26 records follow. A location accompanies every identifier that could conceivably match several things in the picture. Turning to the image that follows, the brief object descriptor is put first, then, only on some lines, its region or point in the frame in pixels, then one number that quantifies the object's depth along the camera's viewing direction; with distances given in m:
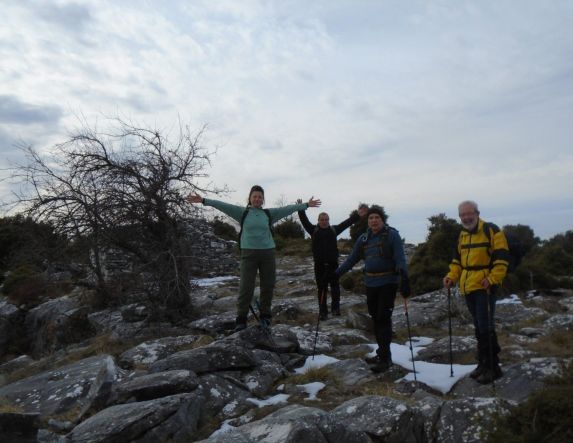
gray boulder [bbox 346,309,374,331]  9.56
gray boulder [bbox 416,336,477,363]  7.36
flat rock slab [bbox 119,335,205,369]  7.68
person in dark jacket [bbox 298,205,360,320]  9.83
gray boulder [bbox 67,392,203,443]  4.69
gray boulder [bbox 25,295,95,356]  11.39
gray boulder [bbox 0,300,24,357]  13.96
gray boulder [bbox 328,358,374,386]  6.41
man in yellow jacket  5.73
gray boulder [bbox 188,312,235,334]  9.30
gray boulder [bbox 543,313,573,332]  9.11
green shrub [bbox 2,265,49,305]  15.81
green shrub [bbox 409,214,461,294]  14.56
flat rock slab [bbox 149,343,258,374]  6.36
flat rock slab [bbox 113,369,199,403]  5.59
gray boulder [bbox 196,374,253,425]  5.57
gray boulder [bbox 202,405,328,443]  3.86
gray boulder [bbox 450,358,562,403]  5.28
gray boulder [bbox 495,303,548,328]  10.31
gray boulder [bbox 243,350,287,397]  6.34
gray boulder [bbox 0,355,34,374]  10.27
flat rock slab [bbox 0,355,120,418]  6.02
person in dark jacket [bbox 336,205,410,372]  6.65
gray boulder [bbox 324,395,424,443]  4.15
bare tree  9.64
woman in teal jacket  7.47
